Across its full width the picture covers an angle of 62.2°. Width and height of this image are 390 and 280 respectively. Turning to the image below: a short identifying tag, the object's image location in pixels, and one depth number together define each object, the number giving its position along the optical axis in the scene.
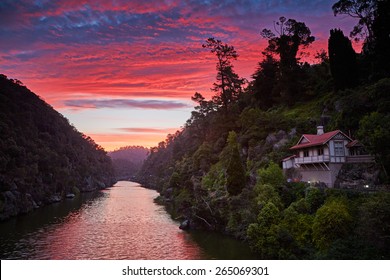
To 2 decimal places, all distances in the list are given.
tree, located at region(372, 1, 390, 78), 45.53
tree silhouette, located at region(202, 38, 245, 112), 69.38
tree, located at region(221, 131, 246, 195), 45.72
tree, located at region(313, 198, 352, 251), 26.52
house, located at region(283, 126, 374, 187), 35.78
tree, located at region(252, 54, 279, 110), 68.50
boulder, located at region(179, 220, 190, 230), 48.28
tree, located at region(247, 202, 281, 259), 29.25
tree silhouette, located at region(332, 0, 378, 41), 50.86
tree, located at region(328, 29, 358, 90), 49.97
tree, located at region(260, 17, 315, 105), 62.38
